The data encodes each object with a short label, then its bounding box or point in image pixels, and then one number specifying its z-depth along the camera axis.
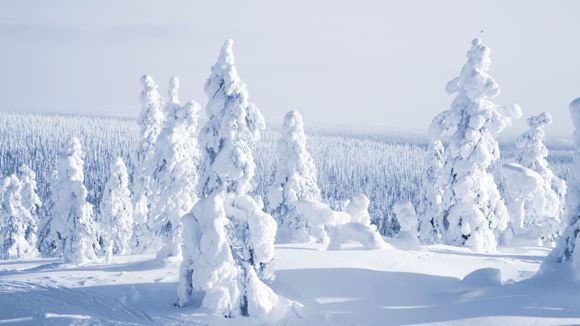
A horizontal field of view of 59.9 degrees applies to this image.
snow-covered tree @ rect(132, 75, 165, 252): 38.97
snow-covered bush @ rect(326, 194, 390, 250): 24.16
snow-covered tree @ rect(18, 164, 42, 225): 51.72
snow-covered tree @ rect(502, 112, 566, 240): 37.28
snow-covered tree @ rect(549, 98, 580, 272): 18.34
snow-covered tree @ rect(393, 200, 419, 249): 35.56
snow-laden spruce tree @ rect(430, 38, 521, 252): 27.14
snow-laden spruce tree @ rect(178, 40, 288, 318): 16.47
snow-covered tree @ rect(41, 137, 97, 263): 32.88
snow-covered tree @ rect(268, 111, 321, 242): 33.94
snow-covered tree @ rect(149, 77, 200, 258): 30.91
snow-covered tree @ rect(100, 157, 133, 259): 38.66
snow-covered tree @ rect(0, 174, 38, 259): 48.78
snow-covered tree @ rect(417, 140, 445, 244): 36.94
